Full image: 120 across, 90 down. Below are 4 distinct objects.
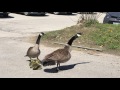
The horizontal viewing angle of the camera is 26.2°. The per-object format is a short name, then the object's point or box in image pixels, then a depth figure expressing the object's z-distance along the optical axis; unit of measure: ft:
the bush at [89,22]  44.42
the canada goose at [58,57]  22.21
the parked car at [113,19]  57.69
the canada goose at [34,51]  25.14
